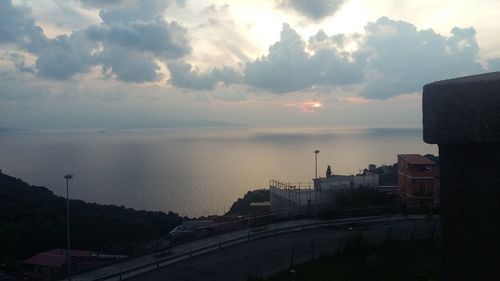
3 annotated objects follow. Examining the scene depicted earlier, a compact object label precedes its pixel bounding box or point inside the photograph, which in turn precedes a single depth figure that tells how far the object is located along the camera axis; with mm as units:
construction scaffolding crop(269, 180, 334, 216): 24250
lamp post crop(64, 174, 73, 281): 13750
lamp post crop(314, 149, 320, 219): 29069
